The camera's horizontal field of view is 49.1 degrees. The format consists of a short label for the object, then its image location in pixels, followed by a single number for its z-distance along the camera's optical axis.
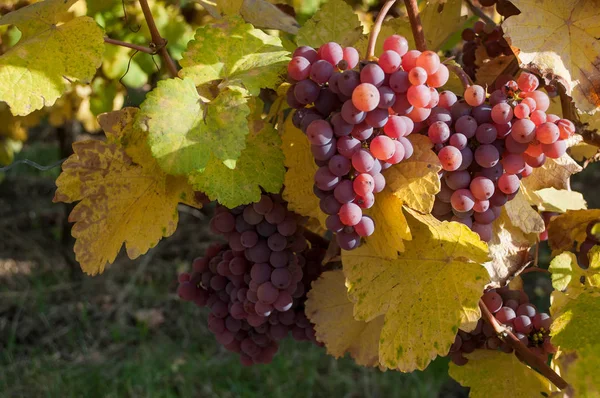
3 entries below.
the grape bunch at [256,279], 0.86
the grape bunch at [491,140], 0.66
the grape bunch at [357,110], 0.62
